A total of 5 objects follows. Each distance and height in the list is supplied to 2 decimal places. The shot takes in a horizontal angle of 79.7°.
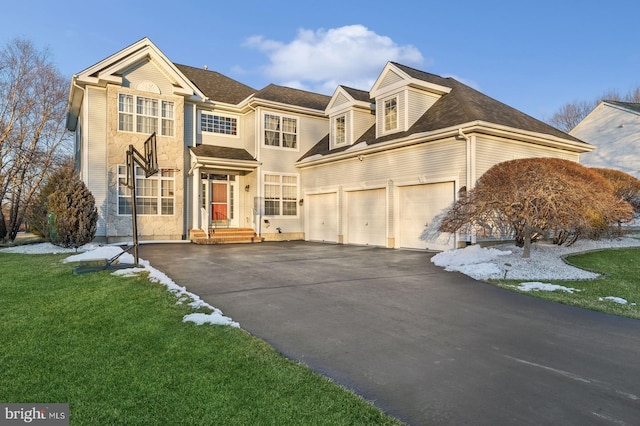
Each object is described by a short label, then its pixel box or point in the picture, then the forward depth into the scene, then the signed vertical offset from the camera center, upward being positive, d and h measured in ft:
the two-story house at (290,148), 42.63 +8.12
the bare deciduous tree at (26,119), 63.87 +19.32
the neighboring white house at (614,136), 68.54 +14.47
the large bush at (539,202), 28.81 +0.75
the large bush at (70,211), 42.32 +0.34
